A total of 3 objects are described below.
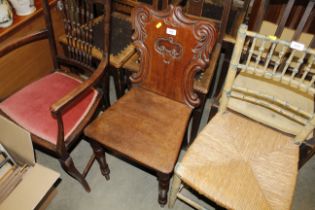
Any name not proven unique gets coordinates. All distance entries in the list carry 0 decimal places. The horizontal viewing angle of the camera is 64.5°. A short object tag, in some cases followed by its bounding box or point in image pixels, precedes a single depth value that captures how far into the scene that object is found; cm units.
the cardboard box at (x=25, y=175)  123
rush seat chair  105
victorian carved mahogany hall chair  115
